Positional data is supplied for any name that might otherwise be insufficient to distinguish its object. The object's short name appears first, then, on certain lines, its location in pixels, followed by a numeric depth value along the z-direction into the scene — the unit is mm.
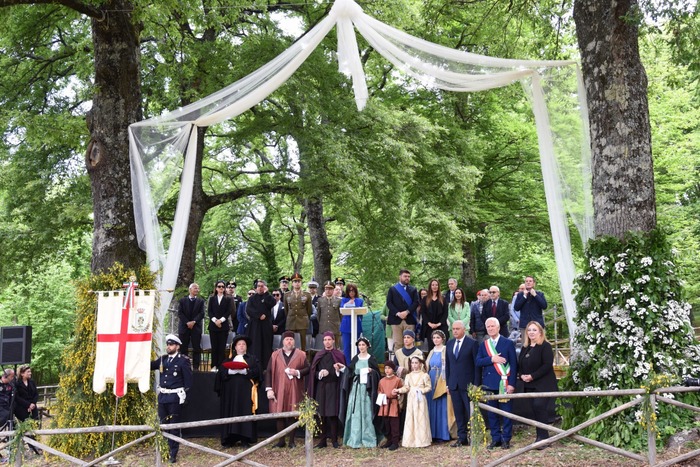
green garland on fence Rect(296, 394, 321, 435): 6824
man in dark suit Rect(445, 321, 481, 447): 8344
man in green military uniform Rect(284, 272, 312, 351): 10680
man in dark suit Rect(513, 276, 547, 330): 10070
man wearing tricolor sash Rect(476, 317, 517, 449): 7922
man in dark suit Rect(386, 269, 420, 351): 10320
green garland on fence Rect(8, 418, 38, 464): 7051
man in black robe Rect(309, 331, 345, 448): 8898
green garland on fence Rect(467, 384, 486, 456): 6664
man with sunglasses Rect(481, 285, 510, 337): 10148
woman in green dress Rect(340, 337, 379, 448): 8766
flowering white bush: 7312
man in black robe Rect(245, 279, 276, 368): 10641
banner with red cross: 8008
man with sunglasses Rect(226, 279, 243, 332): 11094
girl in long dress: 8555
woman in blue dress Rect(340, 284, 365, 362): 10520
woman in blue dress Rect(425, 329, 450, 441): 8688
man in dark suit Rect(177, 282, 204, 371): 10875
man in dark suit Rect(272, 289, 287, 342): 11008
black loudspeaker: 11805
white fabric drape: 8258
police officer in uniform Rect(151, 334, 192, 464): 8609
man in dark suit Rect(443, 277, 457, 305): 10469
